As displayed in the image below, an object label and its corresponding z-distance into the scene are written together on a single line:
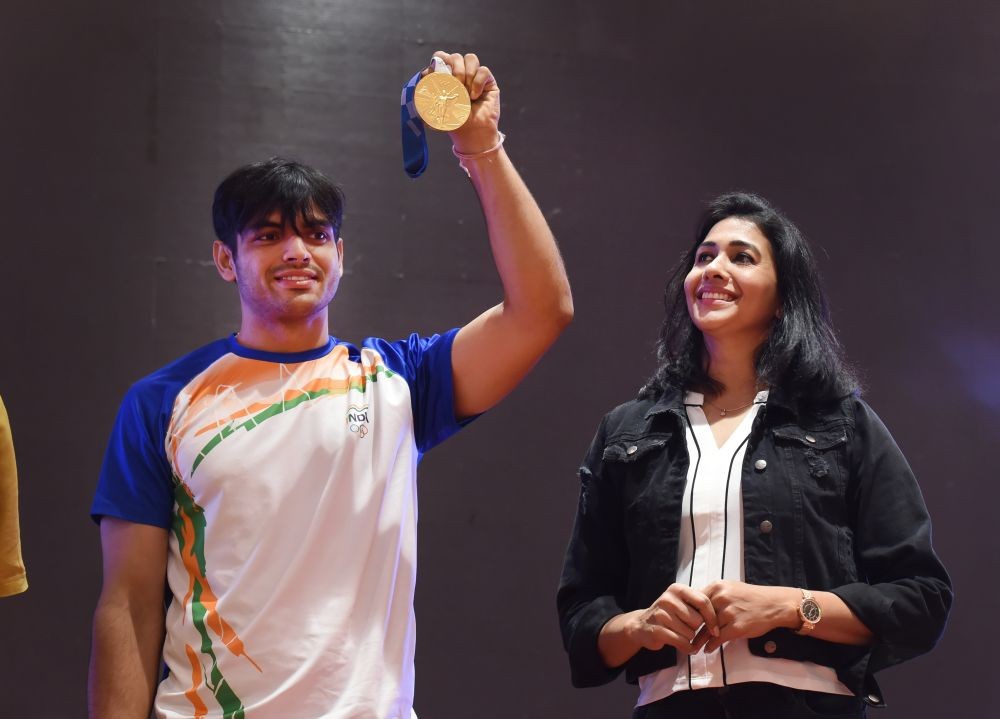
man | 3.87
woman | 3.94
